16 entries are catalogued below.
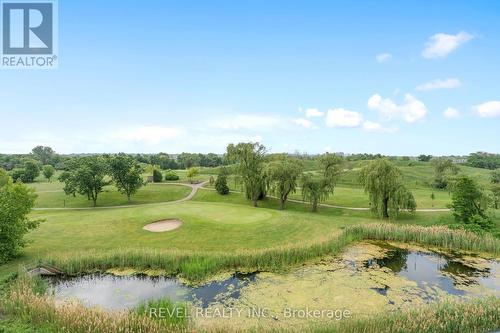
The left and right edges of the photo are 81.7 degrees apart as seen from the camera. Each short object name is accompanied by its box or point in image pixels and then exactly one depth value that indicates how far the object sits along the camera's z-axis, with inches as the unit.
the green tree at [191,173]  2411.4
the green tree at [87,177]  1675.7
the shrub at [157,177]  2517.2
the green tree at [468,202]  1113.4
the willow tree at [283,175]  1577.3
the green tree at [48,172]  2829.7
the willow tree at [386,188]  1267.2
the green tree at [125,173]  1749.5
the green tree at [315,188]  1556.3
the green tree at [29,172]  2832.2
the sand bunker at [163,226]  1009.5
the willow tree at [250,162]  1707.7
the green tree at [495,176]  2016.6
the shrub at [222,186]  2031.0
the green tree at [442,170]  2347.4
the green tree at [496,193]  1331.9
